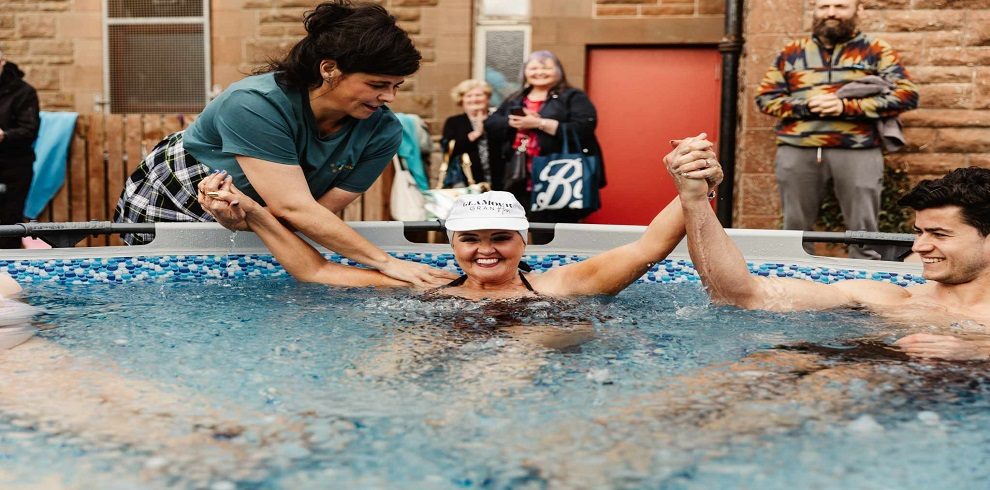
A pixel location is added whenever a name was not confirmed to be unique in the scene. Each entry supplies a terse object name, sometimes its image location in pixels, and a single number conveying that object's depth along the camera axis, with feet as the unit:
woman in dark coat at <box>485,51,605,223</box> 21.58
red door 29.04
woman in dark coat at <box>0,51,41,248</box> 23.73
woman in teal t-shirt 12.41
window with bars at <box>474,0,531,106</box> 29.14
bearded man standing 19.90
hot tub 7.57
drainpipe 25.44
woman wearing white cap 12.76
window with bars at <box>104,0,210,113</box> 30.78
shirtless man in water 11.15
